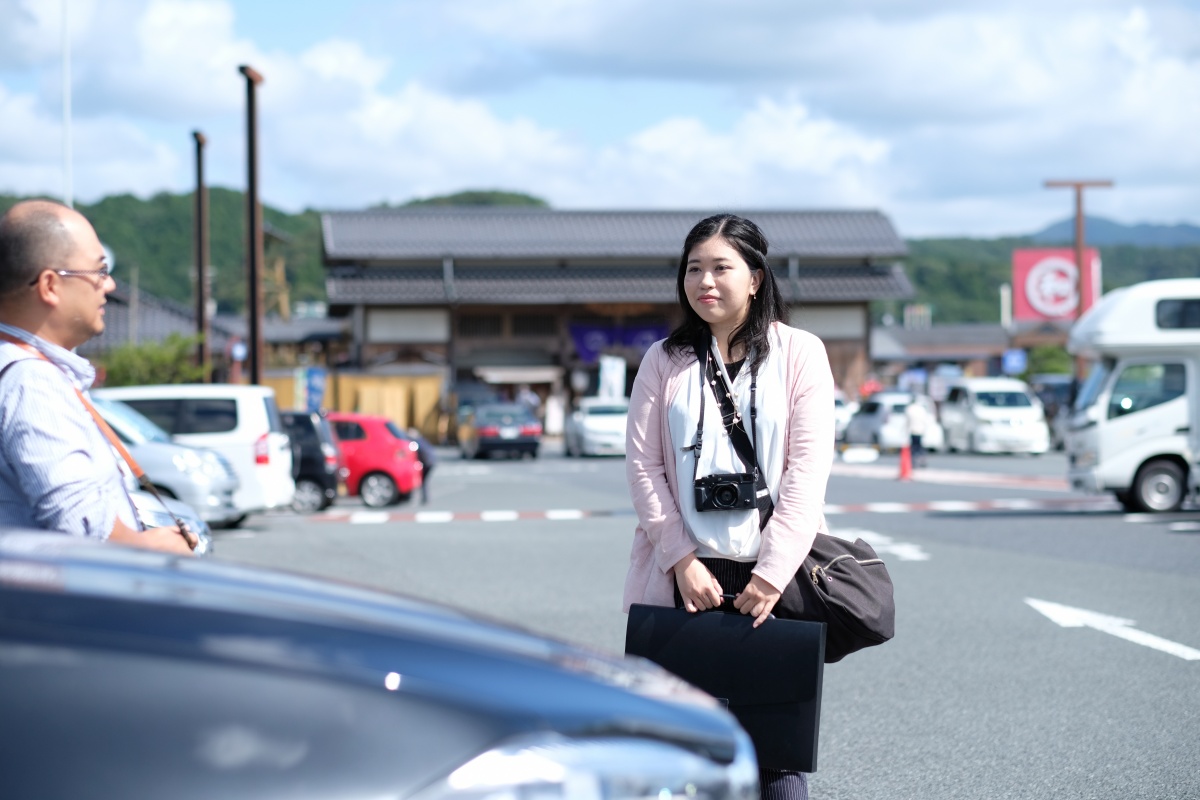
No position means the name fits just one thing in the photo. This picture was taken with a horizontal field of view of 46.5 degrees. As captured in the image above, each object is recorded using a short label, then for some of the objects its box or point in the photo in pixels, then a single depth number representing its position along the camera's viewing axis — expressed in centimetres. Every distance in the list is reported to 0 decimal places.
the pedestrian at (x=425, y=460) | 1973
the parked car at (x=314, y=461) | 1786
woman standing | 326
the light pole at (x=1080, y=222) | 3912
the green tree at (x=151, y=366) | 2722
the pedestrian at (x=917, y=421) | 2550
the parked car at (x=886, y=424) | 3572
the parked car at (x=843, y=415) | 4191
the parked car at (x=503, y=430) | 3506
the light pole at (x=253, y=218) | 2238
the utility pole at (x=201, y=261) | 2939
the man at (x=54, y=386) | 274
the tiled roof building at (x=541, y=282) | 5181
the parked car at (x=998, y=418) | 3306
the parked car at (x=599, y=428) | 3597
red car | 1959
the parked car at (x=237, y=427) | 1513
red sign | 4547
